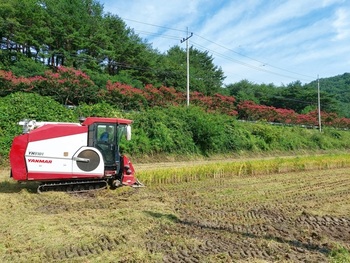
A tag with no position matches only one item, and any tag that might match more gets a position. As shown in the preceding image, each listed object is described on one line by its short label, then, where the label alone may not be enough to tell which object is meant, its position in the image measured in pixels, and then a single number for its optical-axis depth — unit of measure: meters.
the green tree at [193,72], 37.09
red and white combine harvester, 8.15
